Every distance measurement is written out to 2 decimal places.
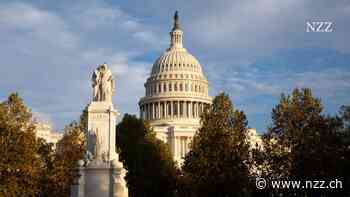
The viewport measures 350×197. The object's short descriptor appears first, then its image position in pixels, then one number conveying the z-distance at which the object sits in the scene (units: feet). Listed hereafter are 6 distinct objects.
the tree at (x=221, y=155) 160.45
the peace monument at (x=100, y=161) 124.16
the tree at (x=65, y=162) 177.17
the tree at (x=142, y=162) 215.72
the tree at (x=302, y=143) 146.61
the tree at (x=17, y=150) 153.91
